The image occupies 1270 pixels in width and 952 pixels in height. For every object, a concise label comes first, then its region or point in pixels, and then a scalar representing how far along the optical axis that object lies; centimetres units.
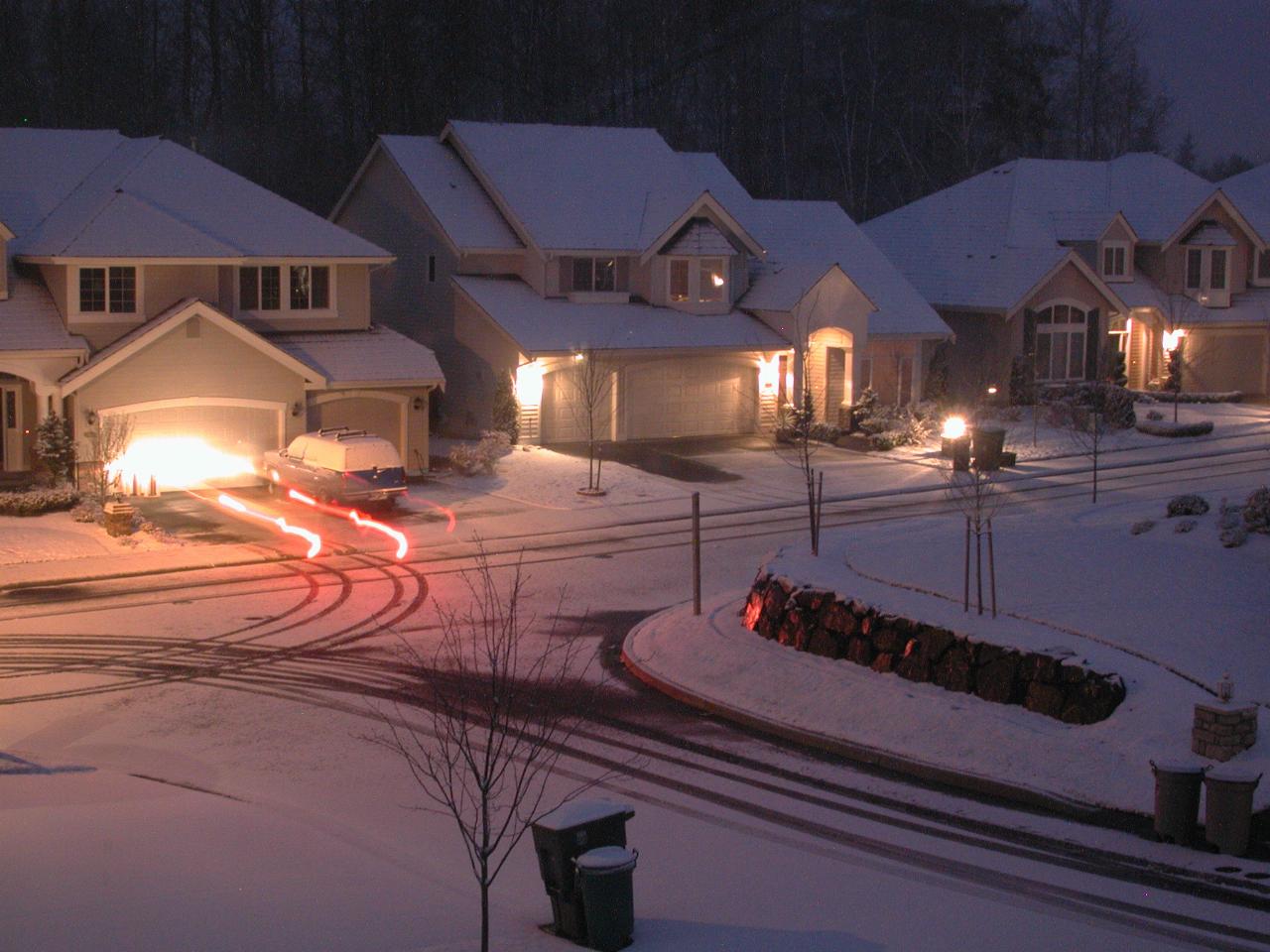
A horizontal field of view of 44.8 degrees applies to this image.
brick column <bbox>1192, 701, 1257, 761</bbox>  1573
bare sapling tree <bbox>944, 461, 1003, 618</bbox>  1959
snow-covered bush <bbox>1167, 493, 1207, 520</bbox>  2388
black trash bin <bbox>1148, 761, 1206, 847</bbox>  1484
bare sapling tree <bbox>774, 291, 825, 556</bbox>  4297
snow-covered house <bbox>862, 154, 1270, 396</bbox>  5153
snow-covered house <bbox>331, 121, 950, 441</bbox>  4378
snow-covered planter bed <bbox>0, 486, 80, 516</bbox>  3159
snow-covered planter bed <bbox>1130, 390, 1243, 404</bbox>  5178
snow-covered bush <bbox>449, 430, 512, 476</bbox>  3809
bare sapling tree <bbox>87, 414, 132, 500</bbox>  3325
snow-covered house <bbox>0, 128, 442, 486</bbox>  3466
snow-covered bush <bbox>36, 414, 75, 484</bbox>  3341
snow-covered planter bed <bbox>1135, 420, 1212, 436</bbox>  4534
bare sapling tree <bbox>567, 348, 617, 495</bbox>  4144
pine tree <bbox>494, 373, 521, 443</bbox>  4184
